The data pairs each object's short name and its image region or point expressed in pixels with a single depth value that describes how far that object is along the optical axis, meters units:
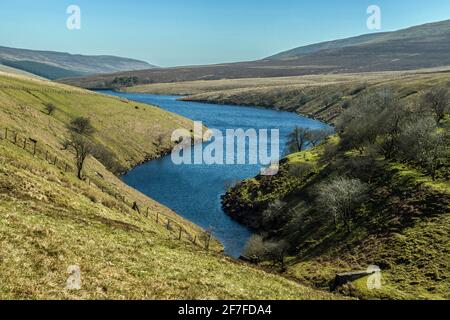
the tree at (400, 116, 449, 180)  69.50
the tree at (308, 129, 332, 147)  132.90
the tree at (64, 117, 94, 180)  118.03
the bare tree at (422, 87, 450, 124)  98.81
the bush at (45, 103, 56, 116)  121.86
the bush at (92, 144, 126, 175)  100.06
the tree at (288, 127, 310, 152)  130.00
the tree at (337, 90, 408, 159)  82.94
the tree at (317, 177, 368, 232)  67.00
